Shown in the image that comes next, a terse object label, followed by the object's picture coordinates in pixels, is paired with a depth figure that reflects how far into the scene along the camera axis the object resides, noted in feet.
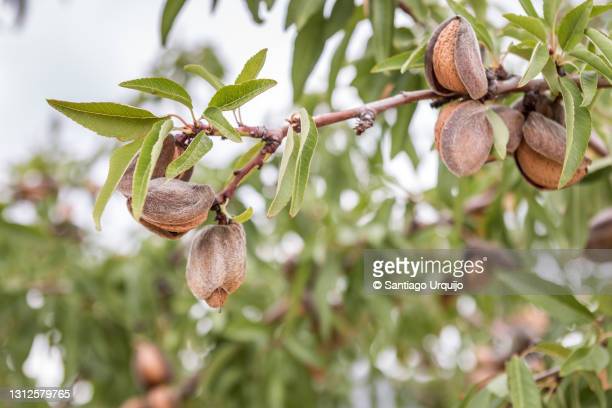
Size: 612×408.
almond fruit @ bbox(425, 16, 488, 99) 2.16
